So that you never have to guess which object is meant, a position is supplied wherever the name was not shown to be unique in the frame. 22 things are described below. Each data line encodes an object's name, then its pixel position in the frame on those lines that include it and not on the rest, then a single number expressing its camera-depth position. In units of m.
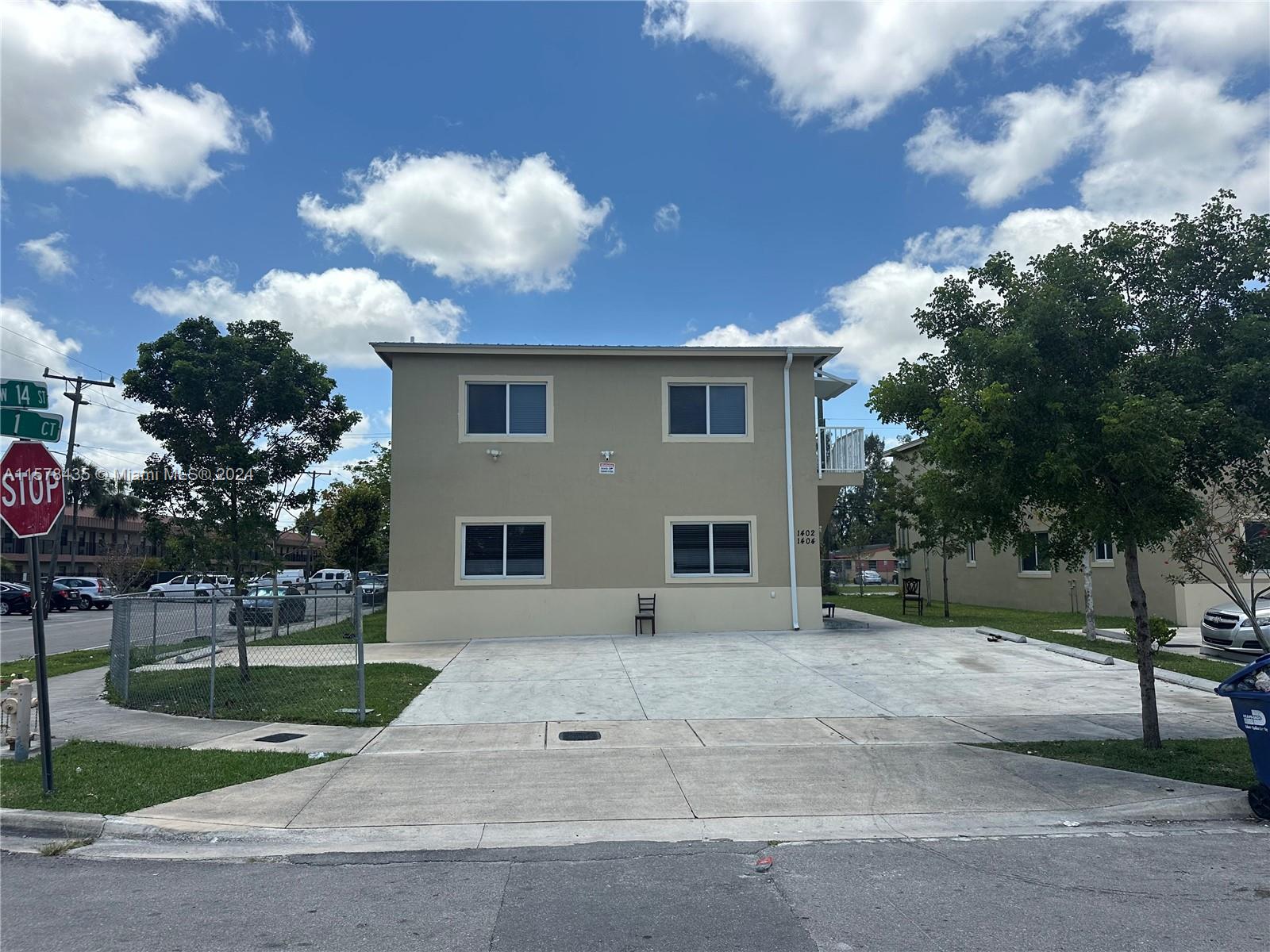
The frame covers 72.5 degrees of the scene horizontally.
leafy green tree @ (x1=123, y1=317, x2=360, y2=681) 12.92
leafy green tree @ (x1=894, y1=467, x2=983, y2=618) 9.63
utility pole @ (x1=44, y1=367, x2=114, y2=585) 32.50
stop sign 7.20
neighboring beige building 21.83
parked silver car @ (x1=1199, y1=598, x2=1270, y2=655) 15.72
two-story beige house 18.08
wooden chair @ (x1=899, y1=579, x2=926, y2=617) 24.30
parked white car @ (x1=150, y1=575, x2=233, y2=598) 36.69
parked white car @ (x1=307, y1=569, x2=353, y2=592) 45.88
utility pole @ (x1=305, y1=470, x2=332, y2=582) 13.82
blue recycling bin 6.65
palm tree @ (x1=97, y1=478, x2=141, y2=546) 64.69
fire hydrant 8.54
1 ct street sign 7.36
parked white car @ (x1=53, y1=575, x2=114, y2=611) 42.06
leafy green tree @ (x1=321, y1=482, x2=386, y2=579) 26.95
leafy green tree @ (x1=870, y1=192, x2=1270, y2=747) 8.20
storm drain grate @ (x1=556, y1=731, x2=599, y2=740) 9.63
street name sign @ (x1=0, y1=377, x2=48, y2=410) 7.39
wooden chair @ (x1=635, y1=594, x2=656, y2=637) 18.03
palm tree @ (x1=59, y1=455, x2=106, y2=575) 44.55
